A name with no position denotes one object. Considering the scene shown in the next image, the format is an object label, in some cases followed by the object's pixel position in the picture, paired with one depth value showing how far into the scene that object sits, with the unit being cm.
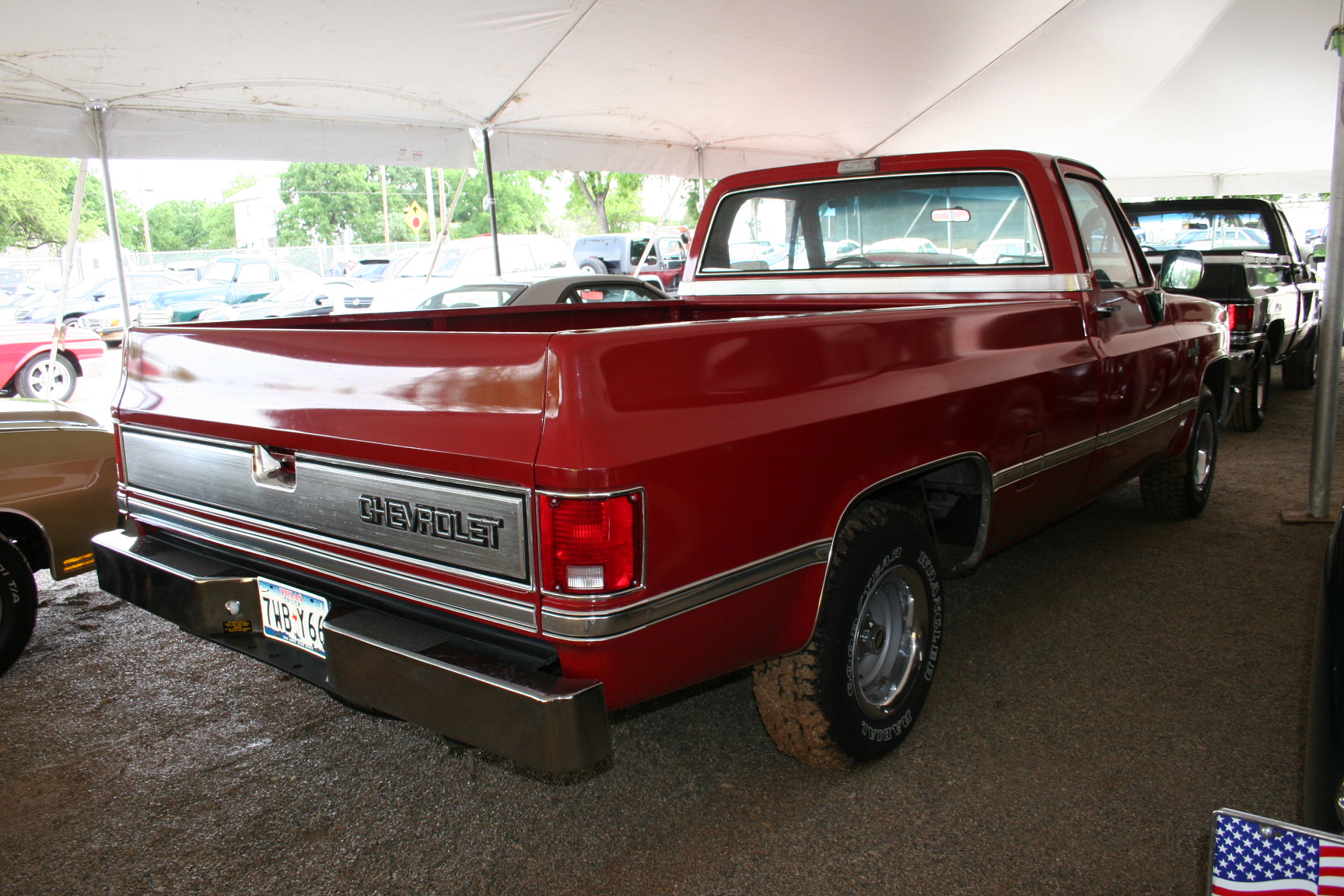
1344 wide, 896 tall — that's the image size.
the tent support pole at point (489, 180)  905
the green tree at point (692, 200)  3053
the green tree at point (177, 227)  5978
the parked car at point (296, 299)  1653
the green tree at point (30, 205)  3316
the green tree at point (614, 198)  3616
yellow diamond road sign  2420
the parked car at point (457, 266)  991
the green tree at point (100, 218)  4519
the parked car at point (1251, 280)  715
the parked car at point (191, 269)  2238
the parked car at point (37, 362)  1017
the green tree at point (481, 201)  5084
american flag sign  128
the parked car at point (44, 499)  333
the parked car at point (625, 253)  2220
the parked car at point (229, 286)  1897
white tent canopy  654
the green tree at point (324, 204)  4997
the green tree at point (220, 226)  6011
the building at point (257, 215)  5422
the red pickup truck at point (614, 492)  180
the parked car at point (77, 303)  1612
